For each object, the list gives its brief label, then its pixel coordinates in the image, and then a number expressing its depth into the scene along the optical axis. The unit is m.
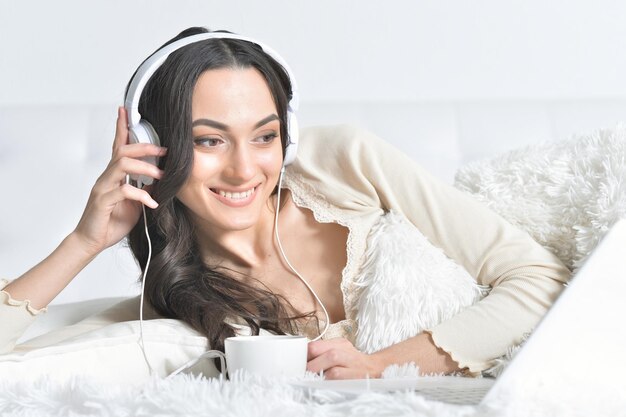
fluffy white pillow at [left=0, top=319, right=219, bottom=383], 1.58
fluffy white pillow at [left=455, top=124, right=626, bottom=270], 1.76
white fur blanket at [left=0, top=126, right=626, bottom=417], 1.34
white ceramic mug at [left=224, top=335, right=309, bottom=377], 1.53
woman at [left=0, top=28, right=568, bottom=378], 1.70
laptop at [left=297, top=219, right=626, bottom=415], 1.34
